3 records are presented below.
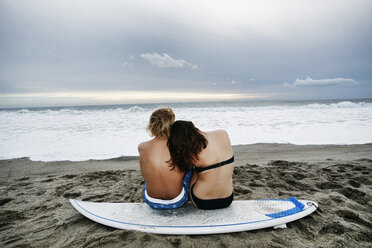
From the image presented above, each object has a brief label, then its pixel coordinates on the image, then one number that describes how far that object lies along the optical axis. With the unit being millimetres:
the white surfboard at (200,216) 2301
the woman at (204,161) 2281
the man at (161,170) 2410
